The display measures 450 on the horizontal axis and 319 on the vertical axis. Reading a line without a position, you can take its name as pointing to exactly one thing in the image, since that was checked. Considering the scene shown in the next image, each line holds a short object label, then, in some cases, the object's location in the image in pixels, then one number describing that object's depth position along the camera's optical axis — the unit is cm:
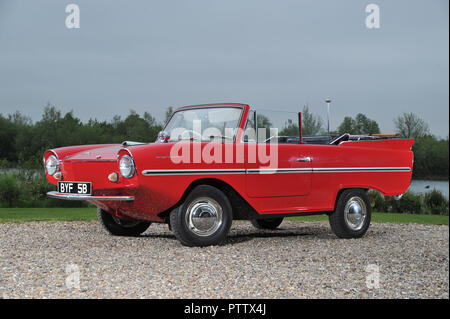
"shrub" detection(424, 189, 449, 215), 1485
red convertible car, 645
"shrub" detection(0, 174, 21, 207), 1480
